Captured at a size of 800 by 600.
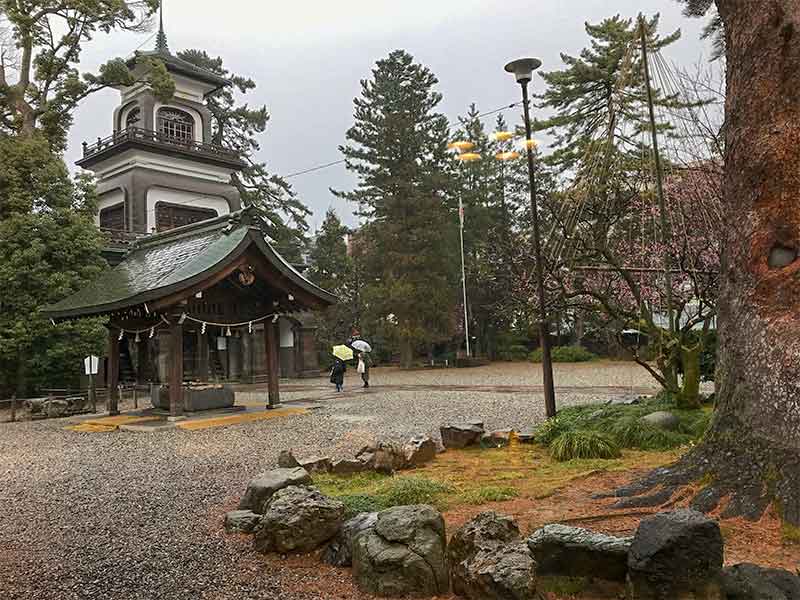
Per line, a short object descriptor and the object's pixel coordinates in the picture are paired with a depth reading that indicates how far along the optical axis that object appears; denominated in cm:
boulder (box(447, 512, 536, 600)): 321
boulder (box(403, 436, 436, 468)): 691
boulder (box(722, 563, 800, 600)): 293
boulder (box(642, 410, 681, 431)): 743
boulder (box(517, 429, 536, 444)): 801
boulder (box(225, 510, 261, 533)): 487
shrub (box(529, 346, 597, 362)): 2978
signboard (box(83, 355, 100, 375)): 1408
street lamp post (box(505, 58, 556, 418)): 891
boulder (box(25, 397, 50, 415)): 1380
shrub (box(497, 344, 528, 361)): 3297
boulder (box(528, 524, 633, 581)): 337
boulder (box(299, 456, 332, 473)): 673
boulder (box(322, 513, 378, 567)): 417
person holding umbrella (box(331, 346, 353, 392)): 1787
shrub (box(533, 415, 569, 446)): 780
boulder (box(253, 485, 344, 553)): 430
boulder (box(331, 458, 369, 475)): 661
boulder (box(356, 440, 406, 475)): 663
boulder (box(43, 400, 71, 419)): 1391
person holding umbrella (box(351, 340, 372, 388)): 1798
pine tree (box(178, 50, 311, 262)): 3069
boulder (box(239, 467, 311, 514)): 526
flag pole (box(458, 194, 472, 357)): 2805
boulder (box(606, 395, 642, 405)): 978
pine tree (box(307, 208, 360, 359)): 3256
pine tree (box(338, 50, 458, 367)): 2842
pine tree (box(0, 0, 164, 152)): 1798
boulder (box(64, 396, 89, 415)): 1430
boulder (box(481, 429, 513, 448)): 802
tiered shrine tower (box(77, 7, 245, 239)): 2509
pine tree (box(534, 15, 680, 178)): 2305
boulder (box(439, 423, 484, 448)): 794
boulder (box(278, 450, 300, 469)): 649
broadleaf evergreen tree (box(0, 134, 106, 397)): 1543
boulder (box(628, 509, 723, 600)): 306
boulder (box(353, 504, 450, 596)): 361
